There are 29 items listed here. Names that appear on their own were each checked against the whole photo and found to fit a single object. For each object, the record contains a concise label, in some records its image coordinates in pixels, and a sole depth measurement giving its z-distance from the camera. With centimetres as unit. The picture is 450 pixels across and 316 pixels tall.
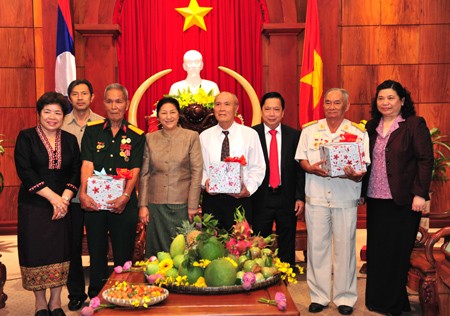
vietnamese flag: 583
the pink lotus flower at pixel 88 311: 212
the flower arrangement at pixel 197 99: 467
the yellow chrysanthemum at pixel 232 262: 242
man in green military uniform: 339
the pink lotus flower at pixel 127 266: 271
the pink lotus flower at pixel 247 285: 227
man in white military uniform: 344
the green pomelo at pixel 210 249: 242
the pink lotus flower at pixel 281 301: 212
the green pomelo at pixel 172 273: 237
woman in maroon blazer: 333
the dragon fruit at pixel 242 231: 265
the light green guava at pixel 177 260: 244
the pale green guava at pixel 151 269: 244
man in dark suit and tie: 368
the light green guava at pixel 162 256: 252
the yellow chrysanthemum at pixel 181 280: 232
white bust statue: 555
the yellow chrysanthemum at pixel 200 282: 231
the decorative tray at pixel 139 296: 214
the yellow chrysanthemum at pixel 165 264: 246
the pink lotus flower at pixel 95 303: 216
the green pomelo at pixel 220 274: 229
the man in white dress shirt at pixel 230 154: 350
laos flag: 576
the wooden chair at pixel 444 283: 201
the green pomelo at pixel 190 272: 234
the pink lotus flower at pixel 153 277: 238
